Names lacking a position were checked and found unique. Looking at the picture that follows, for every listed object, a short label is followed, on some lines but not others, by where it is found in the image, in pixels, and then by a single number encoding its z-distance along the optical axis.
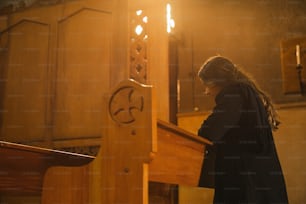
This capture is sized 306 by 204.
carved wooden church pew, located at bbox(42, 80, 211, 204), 1.74
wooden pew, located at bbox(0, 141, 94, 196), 2.00
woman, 2.41
